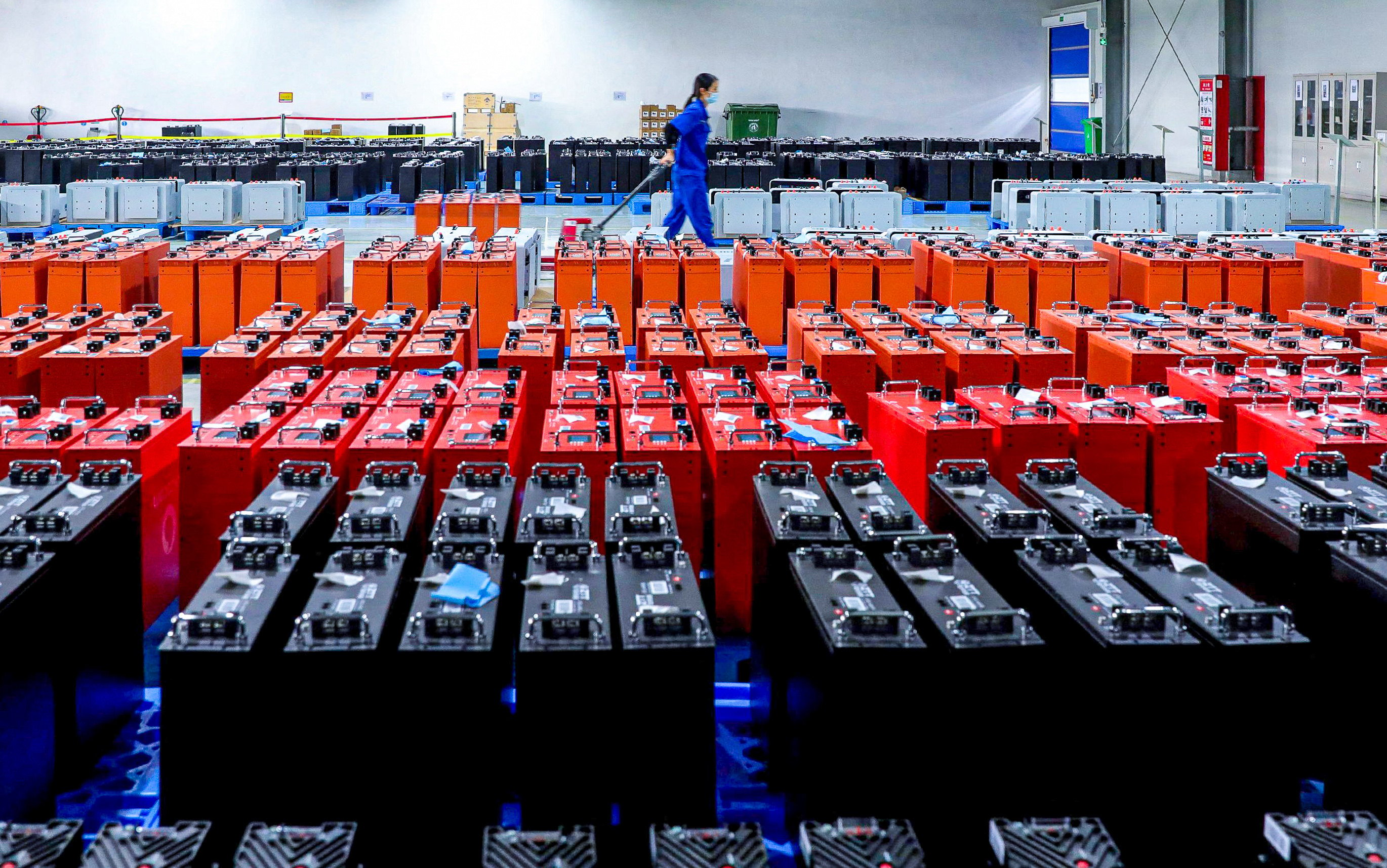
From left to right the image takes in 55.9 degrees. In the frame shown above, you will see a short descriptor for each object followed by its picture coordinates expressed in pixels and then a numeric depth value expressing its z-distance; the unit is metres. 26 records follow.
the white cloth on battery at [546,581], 3.22
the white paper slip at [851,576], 3.21
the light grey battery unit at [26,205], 14.06
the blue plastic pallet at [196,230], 14.22
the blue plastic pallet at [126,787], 3.49
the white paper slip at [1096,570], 3.25
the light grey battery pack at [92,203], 14.33
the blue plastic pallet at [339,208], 18.44
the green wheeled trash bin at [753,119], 29.97
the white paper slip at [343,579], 3.21
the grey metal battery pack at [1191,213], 13.35
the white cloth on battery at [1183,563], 3.33
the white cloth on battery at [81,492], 3.92
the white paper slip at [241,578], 3.19
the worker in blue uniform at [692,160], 11.96
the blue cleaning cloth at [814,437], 4.84
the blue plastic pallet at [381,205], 18.94
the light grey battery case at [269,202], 14.46
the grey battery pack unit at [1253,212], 13.48
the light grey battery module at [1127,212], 13.27
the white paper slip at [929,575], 3.24
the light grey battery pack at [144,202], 14.28
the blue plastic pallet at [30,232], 13.75
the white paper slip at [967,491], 4.02
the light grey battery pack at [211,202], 14.28
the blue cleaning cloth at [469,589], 3.09
